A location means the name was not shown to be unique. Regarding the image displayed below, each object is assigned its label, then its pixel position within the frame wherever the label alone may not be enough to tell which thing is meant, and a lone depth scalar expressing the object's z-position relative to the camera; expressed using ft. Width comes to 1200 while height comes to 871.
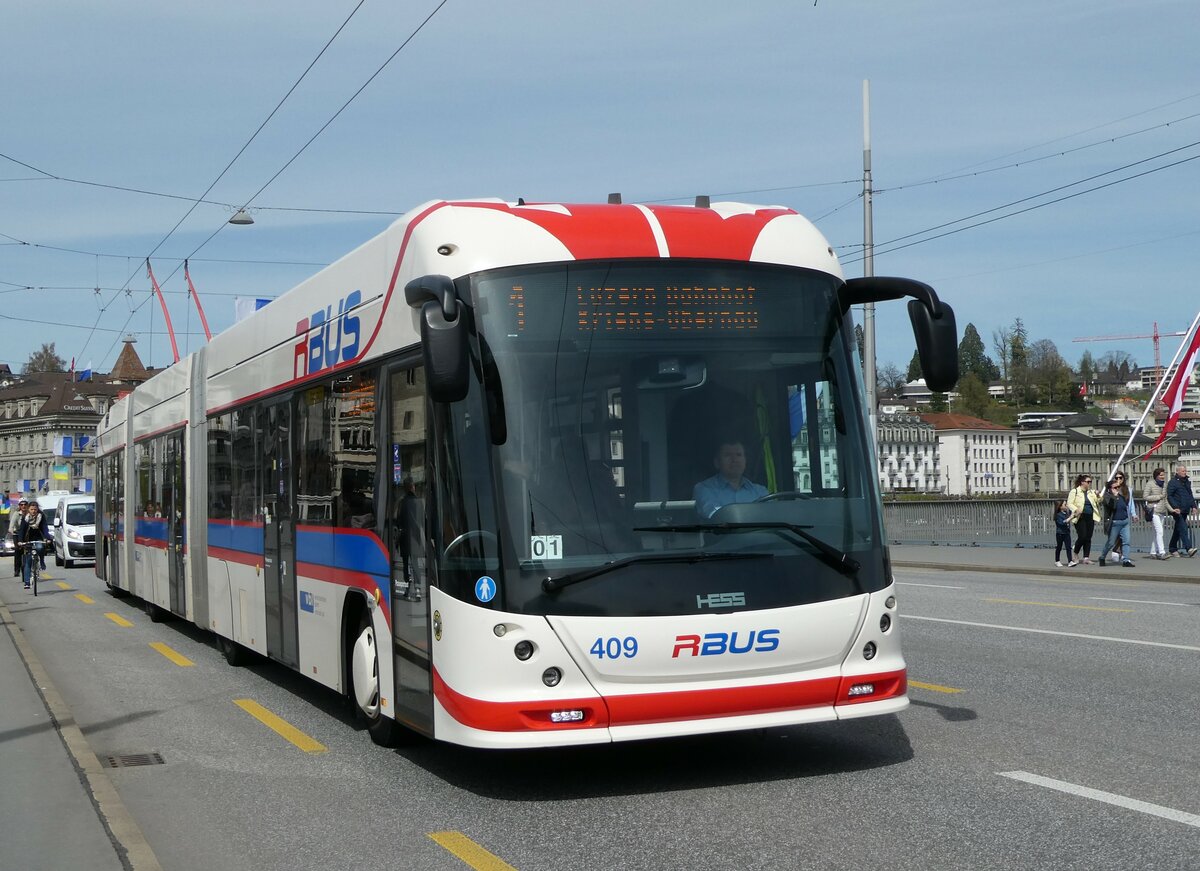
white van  134.72
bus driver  24.61
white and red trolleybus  23.73
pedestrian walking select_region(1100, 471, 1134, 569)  88.38
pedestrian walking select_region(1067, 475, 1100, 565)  90.12
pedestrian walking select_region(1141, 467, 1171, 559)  93.61
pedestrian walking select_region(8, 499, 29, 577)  95.86
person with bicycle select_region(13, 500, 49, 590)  89.83
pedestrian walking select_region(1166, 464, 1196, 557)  91.97
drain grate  29.25
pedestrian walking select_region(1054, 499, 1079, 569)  91.25
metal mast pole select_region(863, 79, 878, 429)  118.61
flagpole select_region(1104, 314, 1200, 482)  100.11
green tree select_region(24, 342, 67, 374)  468.34
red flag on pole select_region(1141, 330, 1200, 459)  100.89
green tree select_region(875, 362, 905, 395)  629.14
